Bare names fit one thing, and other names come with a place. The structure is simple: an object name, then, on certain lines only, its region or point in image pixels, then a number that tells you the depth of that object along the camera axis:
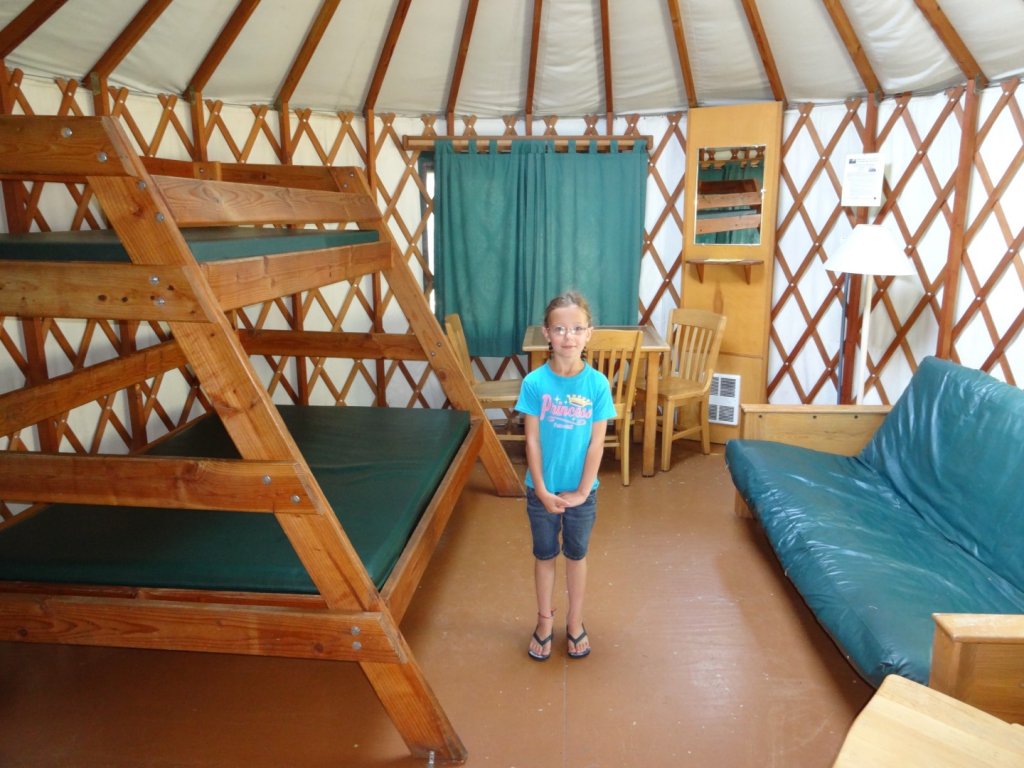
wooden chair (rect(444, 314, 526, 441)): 3.62
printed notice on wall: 3.46
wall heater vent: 4.08
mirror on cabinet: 3.87
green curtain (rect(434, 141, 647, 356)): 4.10
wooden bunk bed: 1.49
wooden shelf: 3.82
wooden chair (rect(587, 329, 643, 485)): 3.25
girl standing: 1.90
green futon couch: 1.81
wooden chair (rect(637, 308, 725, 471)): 3.68
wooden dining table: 3.48
